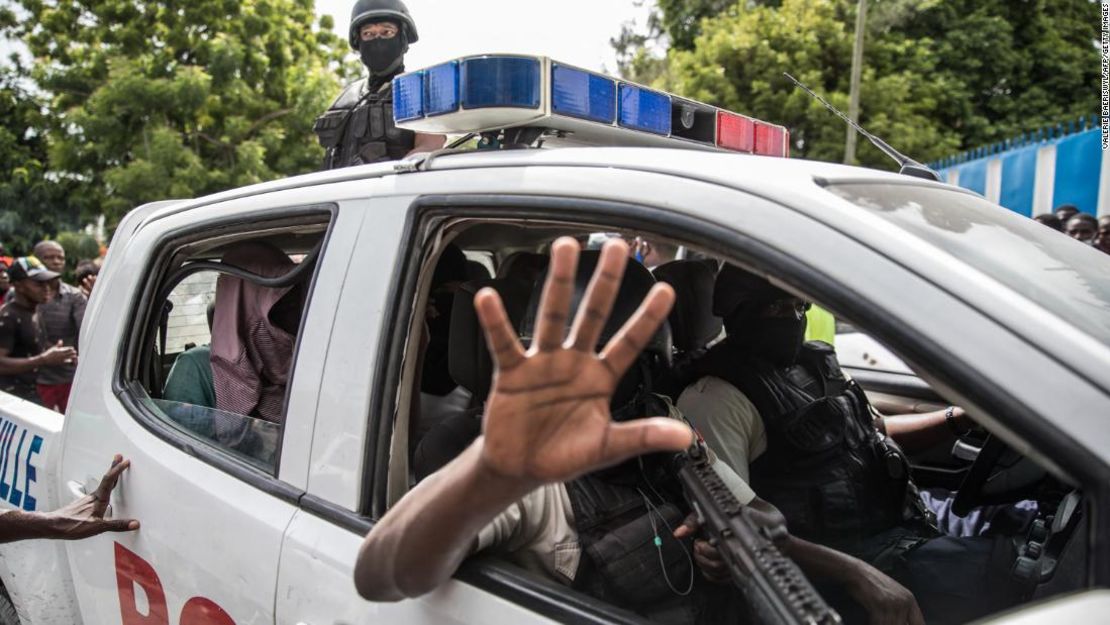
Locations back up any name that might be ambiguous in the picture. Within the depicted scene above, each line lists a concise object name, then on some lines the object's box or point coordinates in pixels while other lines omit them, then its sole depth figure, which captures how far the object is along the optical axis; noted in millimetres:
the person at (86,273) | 5733
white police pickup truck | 889
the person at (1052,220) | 5715
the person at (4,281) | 6296
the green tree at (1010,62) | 18750
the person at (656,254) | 2970
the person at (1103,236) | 5422
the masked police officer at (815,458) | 1729
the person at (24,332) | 4981
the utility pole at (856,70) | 12141
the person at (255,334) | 1892
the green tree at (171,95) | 13742
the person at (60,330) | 5156
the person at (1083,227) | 5535
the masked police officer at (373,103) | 3213
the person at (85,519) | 1705
